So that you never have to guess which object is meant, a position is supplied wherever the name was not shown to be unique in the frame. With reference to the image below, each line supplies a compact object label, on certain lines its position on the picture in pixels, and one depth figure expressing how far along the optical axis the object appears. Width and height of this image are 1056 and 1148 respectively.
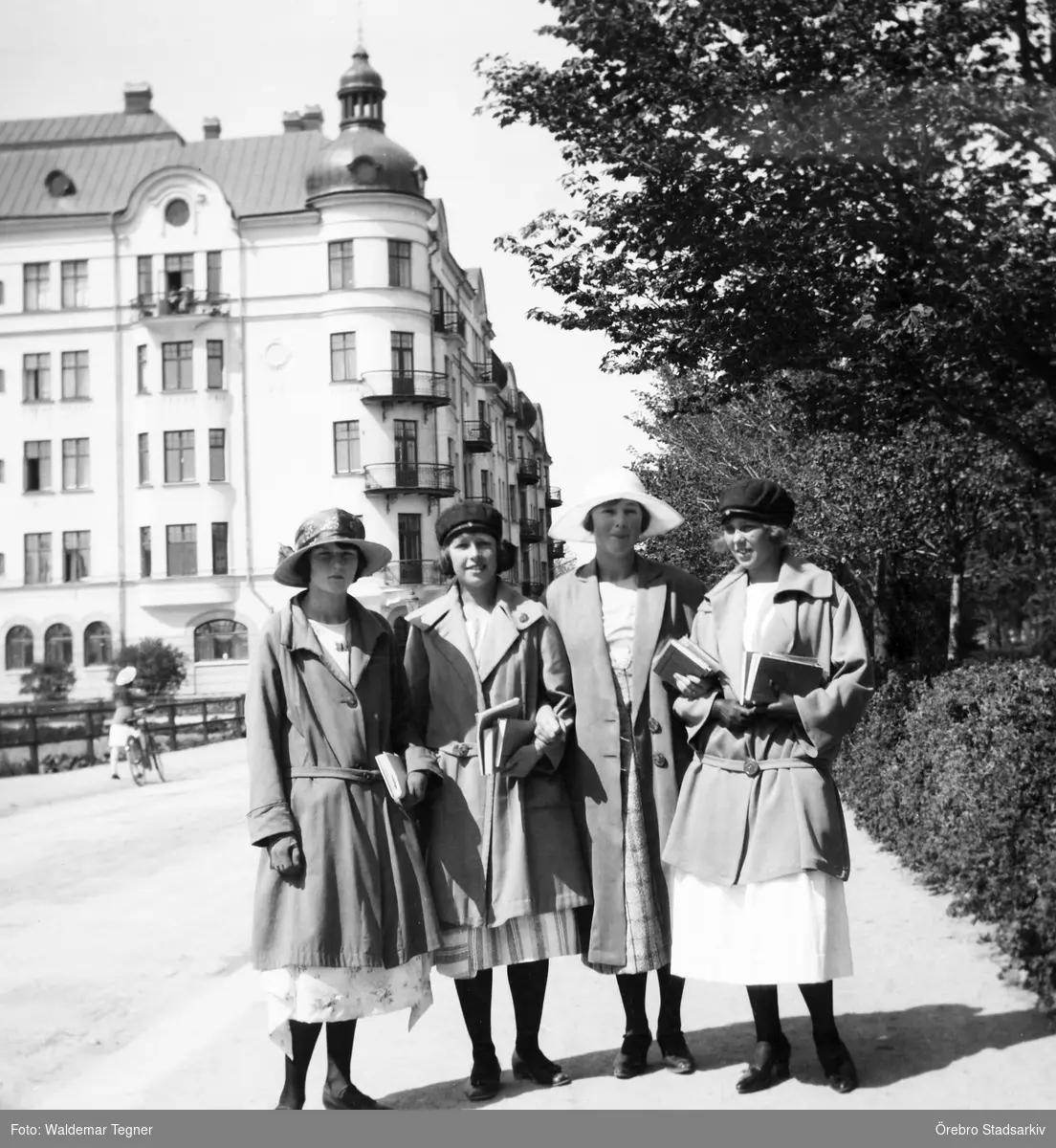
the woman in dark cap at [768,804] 4.80
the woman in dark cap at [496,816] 5.04
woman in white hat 5.11
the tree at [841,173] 8.05
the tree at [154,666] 36.78
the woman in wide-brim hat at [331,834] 4.74
